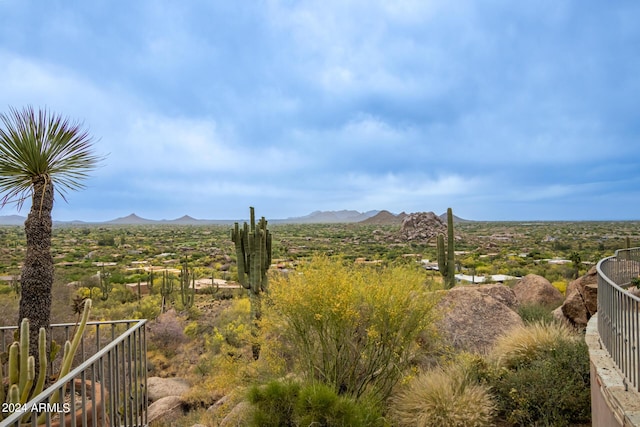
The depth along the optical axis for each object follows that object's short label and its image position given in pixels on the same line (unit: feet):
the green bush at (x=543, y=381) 24.41
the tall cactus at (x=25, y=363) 13.43
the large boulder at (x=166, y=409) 31.45
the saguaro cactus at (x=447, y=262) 56.29
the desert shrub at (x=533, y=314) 40.97
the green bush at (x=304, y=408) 20.54
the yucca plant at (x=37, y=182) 19.88
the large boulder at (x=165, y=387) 37.11
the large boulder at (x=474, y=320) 35.78
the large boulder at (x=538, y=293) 50.41
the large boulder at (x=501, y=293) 42.50
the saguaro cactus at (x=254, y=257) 46.52
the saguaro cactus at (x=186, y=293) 68.18
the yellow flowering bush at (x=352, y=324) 26.30
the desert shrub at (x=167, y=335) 51.62
